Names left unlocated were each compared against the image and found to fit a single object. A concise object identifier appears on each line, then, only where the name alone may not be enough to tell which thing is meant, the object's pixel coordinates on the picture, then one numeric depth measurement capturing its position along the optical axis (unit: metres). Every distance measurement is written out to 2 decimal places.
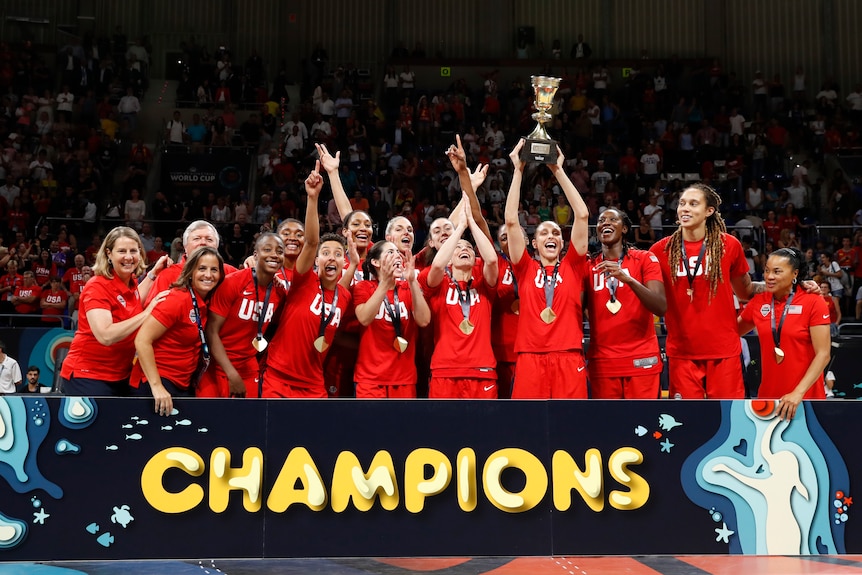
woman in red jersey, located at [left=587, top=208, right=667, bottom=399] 6.65
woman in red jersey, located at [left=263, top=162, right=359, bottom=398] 6.58
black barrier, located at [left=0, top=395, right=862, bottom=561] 5.68
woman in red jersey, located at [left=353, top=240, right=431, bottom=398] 6.61
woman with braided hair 6.75
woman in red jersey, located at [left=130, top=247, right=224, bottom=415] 5.91
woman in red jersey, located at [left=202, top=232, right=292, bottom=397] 6.42
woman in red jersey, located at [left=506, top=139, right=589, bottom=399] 6.52
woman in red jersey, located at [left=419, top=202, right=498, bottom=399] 6.62
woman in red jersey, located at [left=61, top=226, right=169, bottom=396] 6.07
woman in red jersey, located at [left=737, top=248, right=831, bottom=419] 6.60
